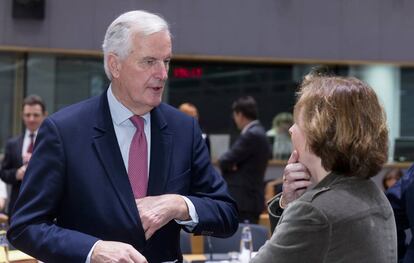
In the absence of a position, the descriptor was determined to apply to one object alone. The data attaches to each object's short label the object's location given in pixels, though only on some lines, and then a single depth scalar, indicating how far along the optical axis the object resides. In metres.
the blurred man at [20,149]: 5.27
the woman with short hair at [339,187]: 1.54
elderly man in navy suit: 1.98
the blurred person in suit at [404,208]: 2.66
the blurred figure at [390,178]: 6.52
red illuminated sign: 9.41
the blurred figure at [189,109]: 6.53
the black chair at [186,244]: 4.40
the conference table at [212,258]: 3.68
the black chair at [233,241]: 4.52
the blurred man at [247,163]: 6.13
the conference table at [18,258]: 2.56
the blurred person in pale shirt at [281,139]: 9.30
